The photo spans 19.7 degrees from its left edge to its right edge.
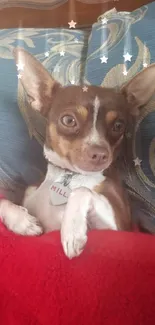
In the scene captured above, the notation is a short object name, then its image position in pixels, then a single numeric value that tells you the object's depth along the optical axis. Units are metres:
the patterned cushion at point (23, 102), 0.74
